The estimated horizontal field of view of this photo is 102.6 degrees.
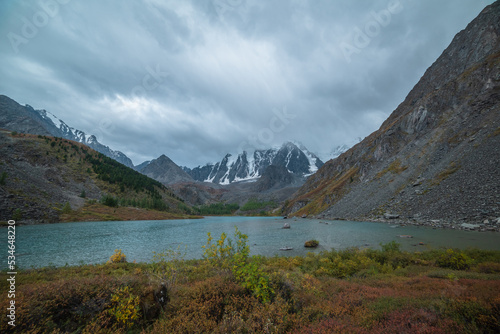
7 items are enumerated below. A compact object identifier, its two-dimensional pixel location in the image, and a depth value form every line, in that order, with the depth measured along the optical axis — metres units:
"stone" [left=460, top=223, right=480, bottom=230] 33.93
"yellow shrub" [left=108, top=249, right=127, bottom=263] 22.98
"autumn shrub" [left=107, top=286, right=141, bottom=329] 6.50
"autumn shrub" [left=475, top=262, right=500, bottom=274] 13.73
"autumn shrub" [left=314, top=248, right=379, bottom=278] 16.59
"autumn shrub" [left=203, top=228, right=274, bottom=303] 8.15
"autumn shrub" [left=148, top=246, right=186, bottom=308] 8.03
